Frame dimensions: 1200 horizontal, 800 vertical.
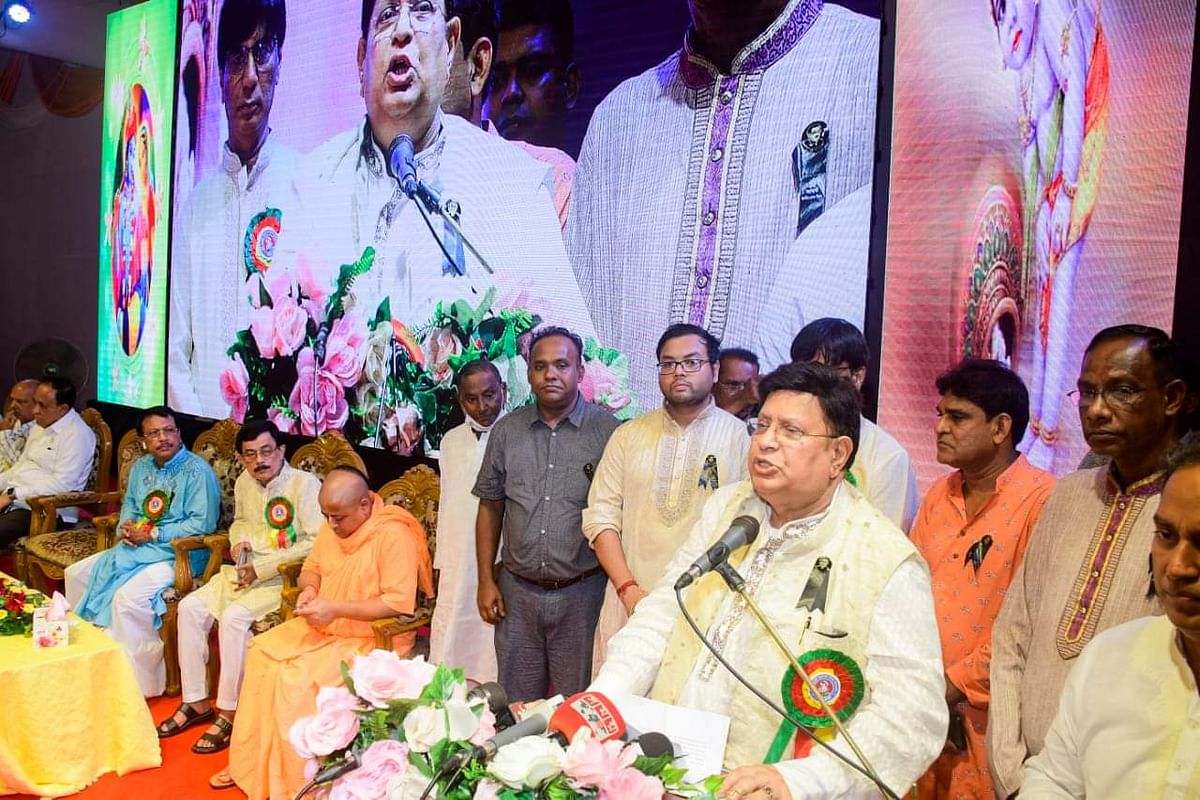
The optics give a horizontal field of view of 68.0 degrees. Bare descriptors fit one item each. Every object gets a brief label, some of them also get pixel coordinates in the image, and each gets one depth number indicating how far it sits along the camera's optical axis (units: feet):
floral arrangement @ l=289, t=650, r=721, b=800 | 3.67
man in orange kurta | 7.16
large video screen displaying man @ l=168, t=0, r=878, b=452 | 10.68
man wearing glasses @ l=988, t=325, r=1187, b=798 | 5.99
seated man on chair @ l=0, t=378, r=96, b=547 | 17.78
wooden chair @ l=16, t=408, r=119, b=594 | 15.96
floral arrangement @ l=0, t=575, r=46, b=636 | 10.79
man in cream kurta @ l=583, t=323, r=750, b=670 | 9.38
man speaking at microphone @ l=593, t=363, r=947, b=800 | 4.98
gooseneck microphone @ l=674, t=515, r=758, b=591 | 5.09
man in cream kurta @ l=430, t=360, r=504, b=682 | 11.73
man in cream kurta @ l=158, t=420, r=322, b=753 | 12.57
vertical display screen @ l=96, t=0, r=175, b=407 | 21.13
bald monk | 10.64
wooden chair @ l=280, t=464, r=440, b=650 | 12.17
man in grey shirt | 10.30
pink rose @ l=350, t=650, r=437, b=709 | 4.22
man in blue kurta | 13.57
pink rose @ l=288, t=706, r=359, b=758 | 4.14
